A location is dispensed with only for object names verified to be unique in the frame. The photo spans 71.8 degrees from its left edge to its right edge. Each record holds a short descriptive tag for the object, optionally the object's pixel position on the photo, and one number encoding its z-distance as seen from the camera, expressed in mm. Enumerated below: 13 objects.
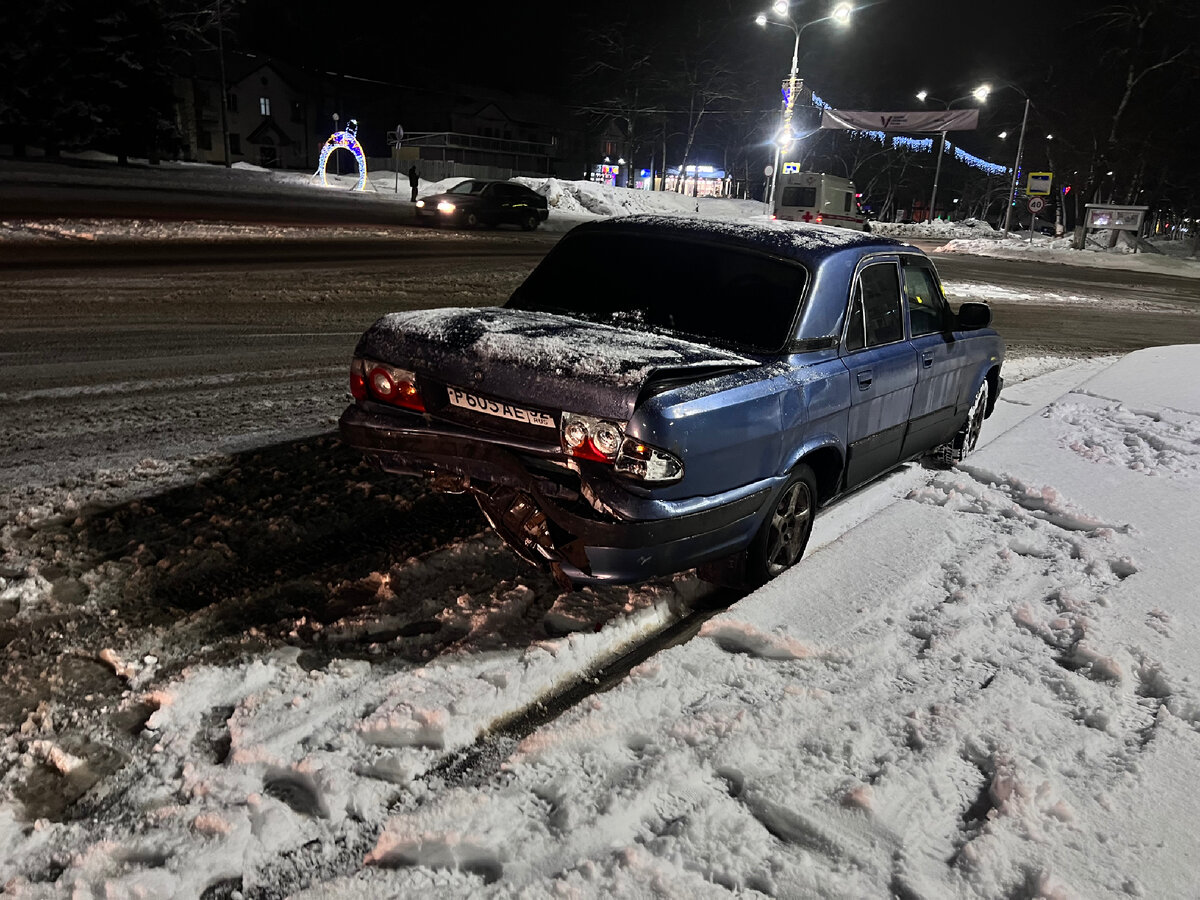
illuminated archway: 37469
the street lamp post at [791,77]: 29647
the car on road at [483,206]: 25672
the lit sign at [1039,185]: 33250
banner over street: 35938
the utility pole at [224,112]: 43469
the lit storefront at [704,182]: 86938
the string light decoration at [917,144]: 77619
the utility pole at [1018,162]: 43594
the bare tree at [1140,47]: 40438
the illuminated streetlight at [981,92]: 44031
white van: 31078
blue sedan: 3072
